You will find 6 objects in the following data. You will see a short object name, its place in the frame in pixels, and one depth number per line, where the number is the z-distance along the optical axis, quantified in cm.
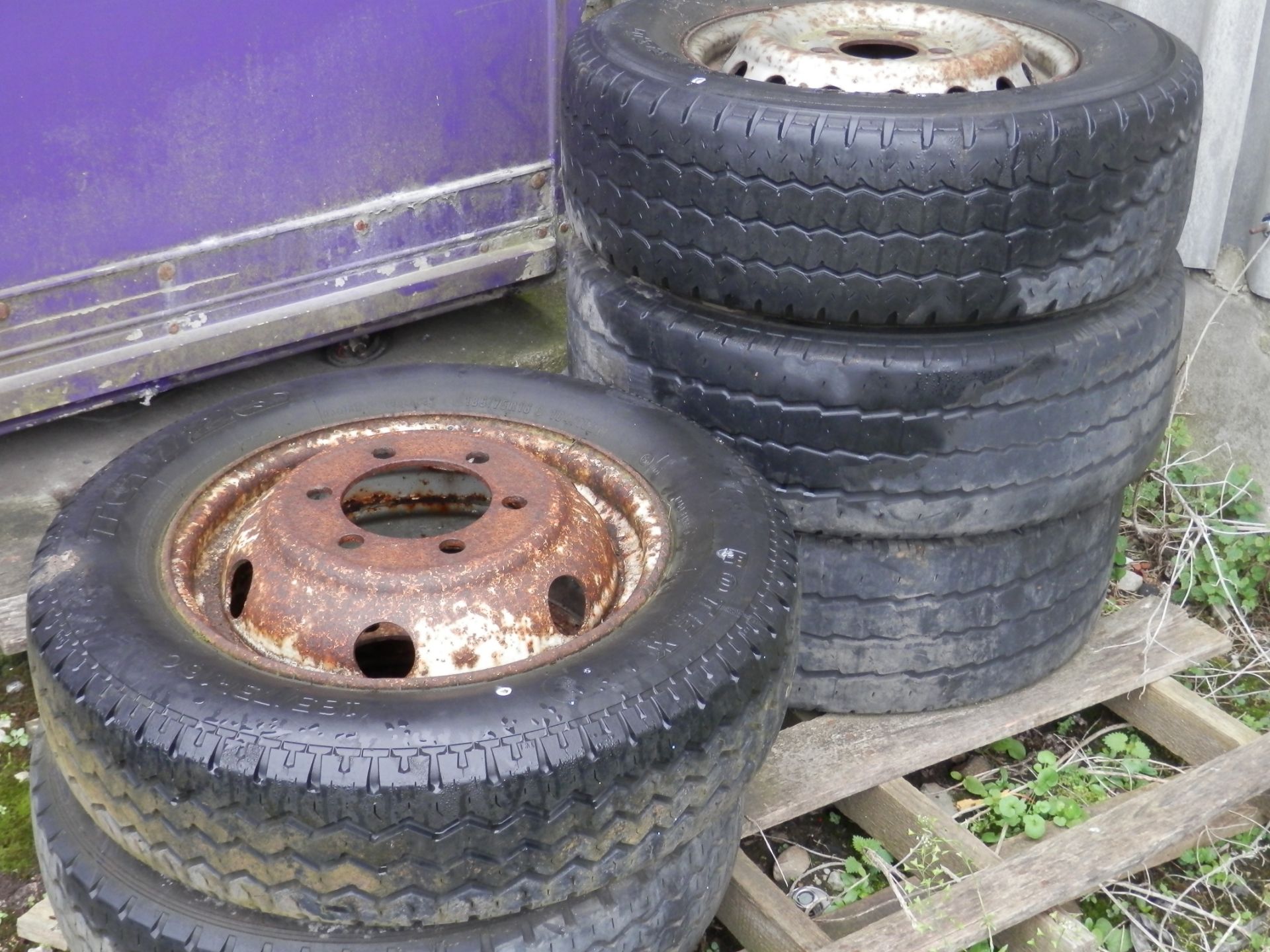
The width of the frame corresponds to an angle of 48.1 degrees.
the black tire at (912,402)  231
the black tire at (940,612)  251
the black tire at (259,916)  170
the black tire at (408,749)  159
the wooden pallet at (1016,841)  224
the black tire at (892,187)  216
